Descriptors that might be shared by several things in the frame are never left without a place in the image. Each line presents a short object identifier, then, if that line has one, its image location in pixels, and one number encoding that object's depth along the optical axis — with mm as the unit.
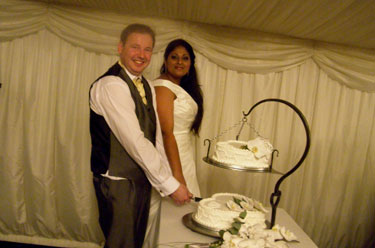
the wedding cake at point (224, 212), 1292
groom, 1531
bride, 1915
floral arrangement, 1079
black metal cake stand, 1372
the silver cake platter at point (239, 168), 1372
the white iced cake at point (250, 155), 1419
